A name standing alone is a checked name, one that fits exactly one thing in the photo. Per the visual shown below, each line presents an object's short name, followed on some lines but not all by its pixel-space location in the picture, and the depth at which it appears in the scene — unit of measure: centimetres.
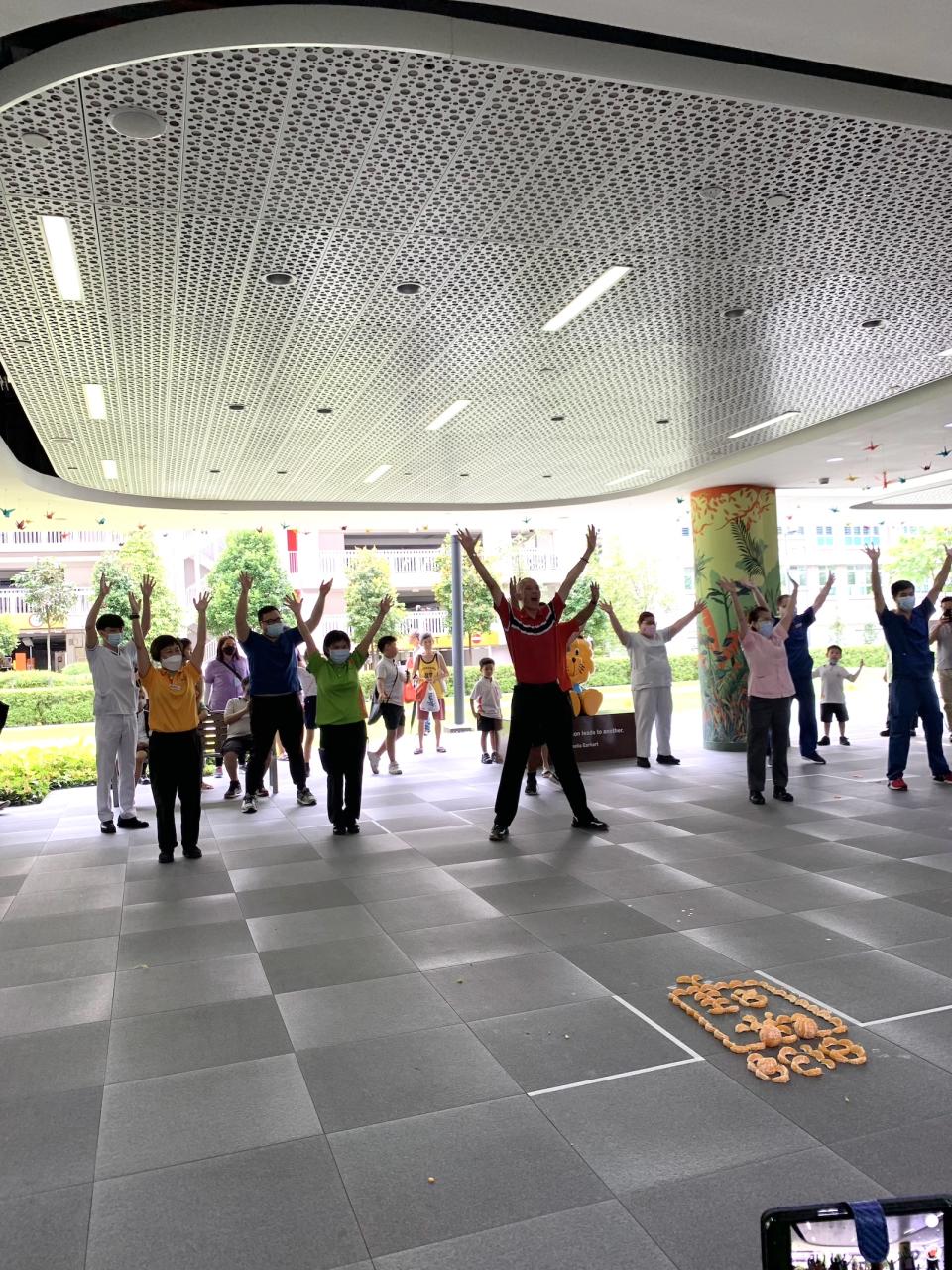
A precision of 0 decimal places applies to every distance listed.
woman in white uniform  1110
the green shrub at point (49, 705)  2338
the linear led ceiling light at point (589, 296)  566
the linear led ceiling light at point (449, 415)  849
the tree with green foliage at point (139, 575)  3331
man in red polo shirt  728
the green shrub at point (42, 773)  1052
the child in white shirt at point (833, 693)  1226
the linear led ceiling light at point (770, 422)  946
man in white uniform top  827
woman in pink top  836
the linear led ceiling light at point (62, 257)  471
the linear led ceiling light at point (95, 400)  759
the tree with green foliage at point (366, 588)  3155
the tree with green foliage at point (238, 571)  3027
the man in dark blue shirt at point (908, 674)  873
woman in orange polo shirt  699
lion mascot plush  1128
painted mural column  1220
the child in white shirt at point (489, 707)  1205
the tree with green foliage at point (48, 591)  3466
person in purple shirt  1052
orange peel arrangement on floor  335
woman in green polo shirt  783
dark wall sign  1125
